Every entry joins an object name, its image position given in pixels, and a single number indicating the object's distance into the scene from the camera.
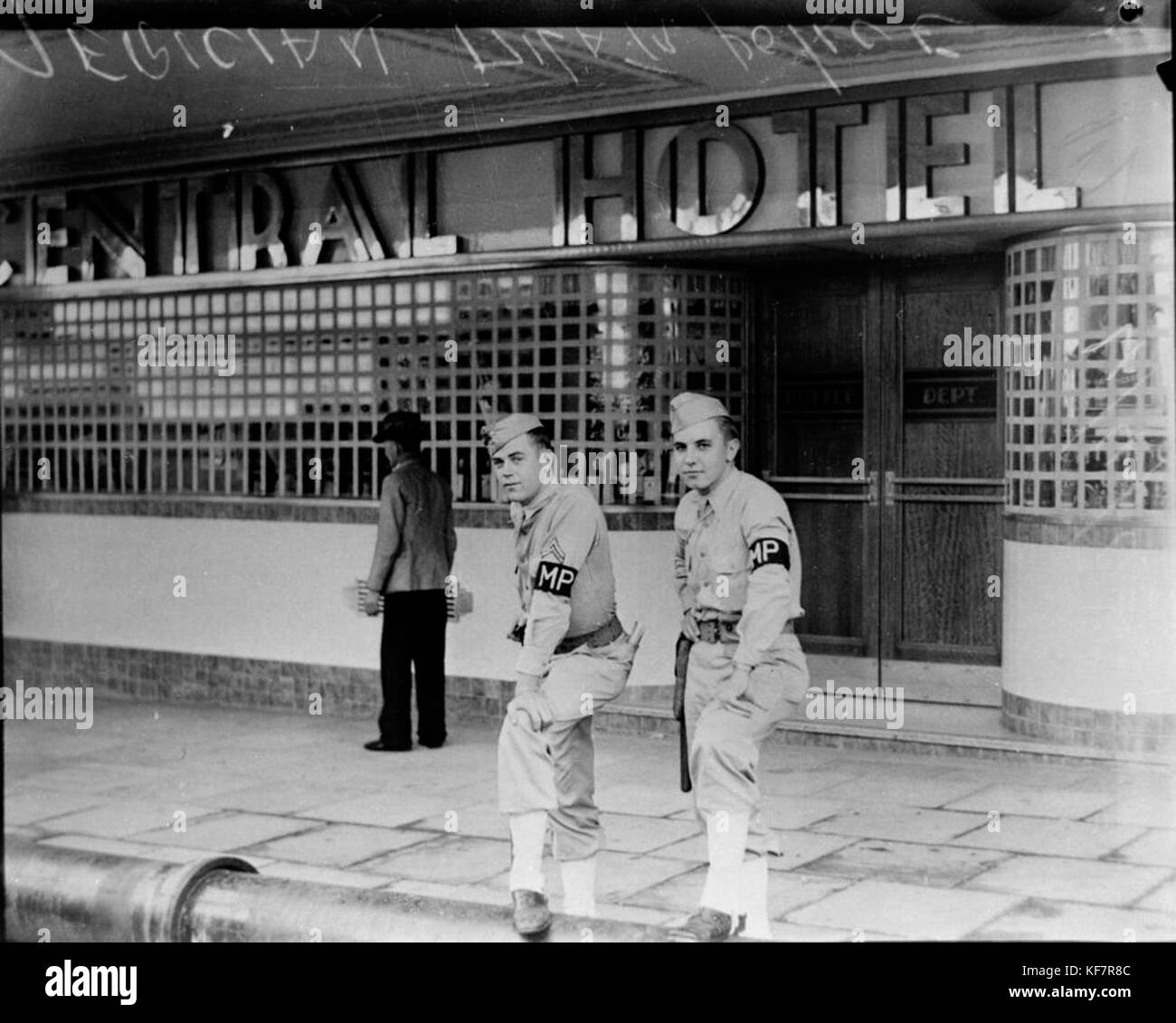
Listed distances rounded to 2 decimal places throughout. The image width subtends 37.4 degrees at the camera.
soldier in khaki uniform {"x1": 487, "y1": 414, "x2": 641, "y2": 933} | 5.19
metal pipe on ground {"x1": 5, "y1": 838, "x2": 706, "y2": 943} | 4.34
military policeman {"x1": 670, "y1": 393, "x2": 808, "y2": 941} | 5.06
